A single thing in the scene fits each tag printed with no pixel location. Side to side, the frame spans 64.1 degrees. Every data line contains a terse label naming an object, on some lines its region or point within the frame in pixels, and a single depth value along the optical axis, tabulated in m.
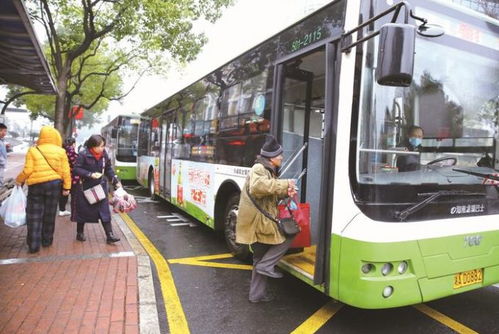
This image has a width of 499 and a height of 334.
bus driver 3.33
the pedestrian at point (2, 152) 7.75
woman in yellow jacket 5.45
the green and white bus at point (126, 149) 16.33
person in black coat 5.87
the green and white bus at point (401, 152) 3.13
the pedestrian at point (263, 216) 3.87
